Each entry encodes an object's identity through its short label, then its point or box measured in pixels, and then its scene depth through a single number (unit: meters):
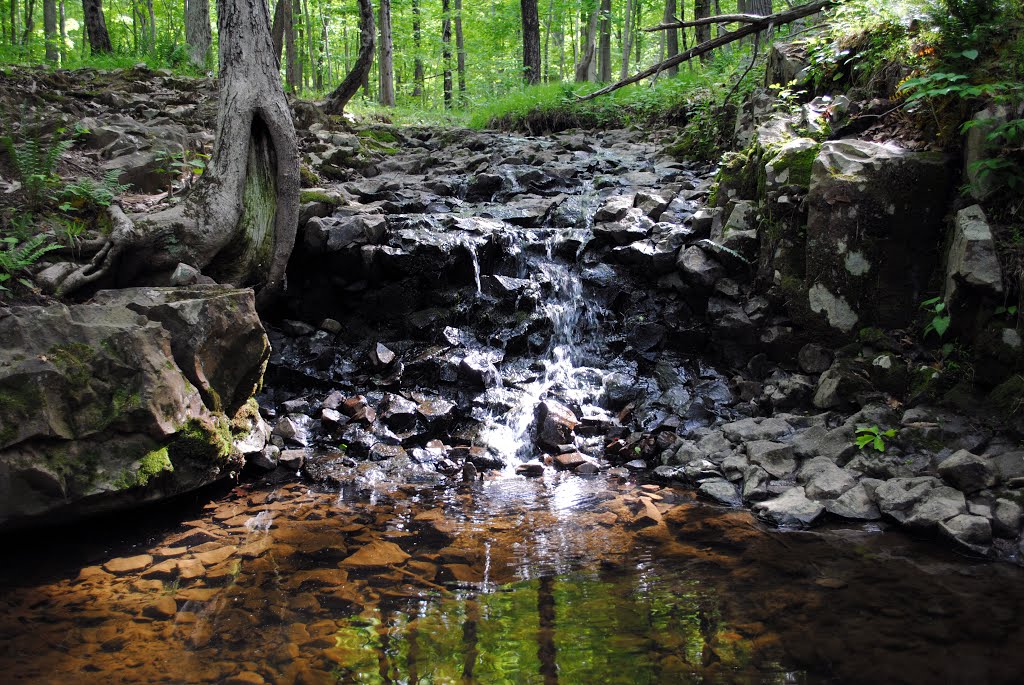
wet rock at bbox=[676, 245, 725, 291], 7.52
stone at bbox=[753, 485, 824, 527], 4.82
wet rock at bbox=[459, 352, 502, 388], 7.34
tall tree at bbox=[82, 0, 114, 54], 15.45
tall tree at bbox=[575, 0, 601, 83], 20.06
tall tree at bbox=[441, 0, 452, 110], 23.52
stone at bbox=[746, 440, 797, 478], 5.52
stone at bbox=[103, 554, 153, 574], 4.27
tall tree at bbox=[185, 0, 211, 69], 15.66
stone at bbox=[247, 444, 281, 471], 6.04
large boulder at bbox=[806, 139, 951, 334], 6.03
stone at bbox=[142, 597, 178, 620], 3.72
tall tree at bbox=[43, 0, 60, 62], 17.80
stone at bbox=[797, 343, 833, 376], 6.58
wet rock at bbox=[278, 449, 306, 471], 6.14
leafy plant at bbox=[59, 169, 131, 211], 6.27
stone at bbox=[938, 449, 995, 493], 4.66
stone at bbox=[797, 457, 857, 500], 5.06
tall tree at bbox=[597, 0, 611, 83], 24.50
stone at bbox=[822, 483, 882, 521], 4.80
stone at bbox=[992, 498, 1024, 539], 4.33
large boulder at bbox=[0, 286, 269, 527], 4.32
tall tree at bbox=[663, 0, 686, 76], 23.38
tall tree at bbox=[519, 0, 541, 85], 18.59
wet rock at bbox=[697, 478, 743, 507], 5.34
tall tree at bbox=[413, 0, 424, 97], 26.33
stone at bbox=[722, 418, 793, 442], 6.05
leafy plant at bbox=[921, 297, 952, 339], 5.49
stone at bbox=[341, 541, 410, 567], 4.39
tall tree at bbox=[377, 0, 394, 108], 18.06
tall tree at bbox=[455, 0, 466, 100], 26.72
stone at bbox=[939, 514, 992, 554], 4.25
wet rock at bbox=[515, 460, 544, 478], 6.16
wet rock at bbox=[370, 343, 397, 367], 7.61
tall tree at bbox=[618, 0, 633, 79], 23.46
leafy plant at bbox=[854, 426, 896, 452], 5.39
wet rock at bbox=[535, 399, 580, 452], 6.59
